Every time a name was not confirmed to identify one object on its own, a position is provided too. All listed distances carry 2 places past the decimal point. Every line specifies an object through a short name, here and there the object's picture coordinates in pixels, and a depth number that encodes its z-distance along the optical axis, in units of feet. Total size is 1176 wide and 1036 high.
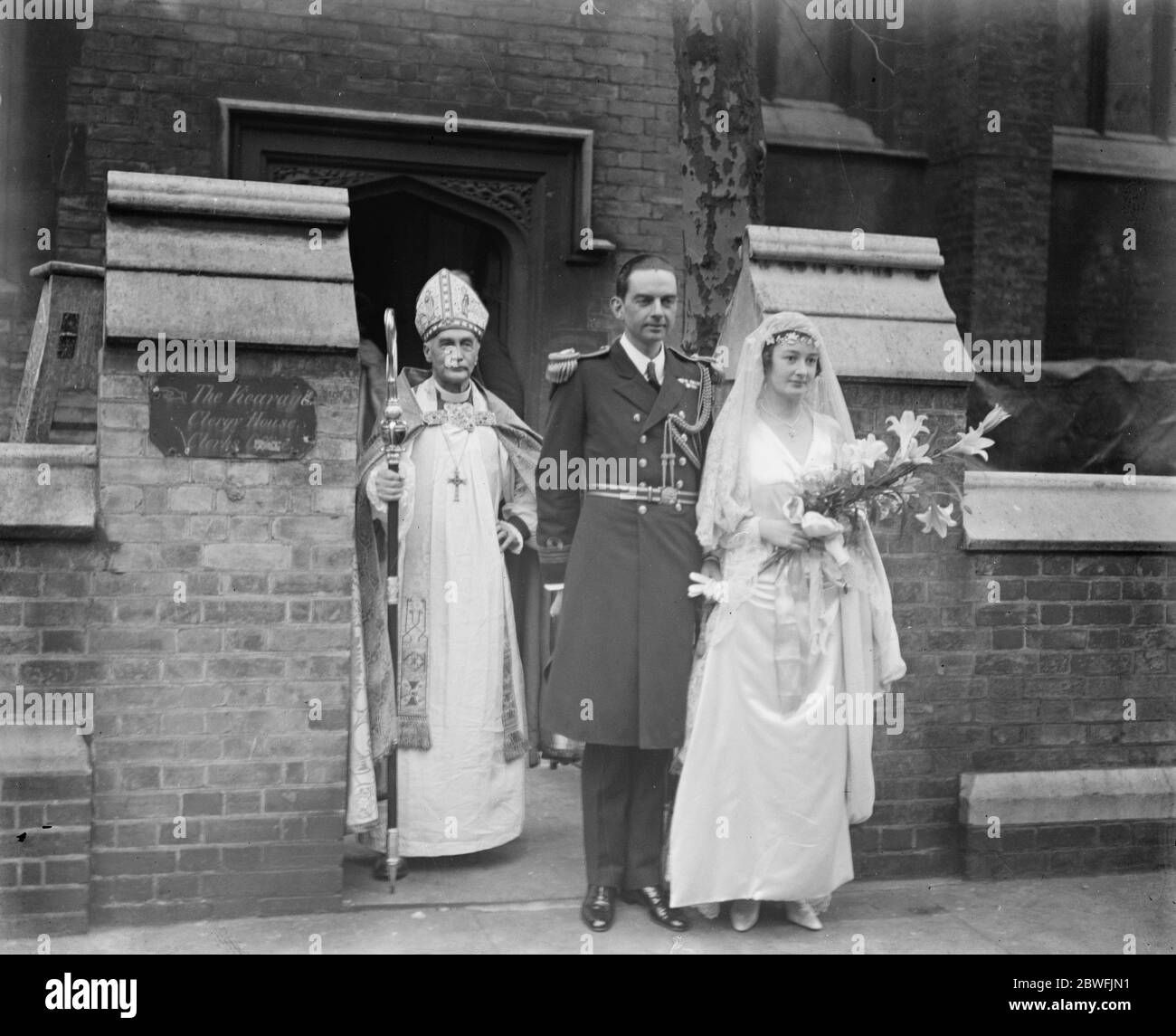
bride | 15.17
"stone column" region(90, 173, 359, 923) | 14.89
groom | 15.44
